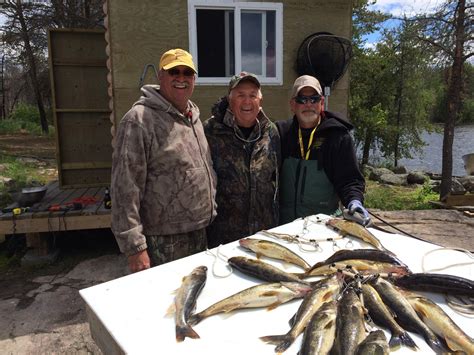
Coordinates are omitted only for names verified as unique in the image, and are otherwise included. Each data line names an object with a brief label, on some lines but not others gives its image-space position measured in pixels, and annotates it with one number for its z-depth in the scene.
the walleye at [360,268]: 2.00
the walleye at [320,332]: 1.44
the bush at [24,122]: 26.55
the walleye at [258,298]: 1.71
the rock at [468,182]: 13.46
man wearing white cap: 3.08
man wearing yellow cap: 2.68
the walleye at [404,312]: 1.52
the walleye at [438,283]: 1.80
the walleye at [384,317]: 1.50
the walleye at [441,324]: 1.46
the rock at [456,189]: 10.02
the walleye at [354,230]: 2.42
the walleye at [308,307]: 1.52
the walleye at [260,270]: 1.95
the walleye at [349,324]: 1.45
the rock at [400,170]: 20.00
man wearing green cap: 3.15
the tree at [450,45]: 10.49
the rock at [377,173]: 17.00
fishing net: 6.20
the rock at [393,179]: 16.33
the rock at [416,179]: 16.78
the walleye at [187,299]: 1.57
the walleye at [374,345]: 1.38
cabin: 5.99
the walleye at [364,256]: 2.12
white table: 1.51
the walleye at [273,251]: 2.15
